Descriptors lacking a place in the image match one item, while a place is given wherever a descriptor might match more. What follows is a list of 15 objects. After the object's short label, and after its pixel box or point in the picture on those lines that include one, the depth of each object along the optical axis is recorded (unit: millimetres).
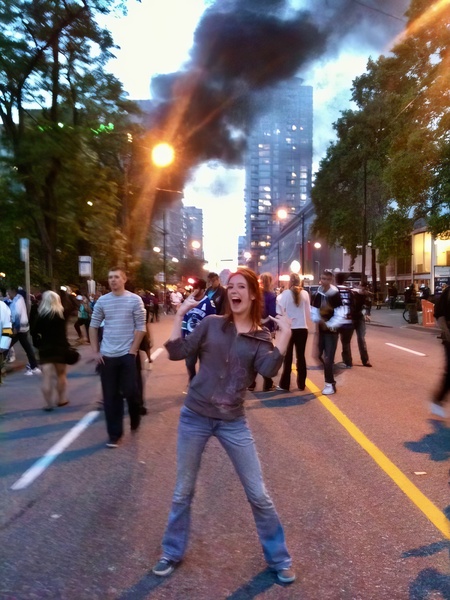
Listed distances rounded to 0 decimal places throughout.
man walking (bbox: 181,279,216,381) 5633
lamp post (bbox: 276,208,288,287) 27686
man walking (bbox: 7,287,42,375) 10281
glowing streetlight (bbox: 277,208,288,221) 27609
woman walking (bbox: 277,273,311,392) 8398
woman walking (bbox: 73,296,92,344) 15712
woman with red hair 3006
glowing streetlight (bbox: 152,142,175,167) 17859
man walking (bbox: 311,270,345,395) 8227
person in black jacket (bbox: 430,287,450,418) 5520
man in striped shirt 5746
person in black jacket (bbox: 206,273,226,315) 6022
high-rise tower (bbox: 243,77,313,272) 140875
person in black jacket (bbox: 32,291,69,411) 7391
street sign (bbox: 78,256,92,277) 19969
